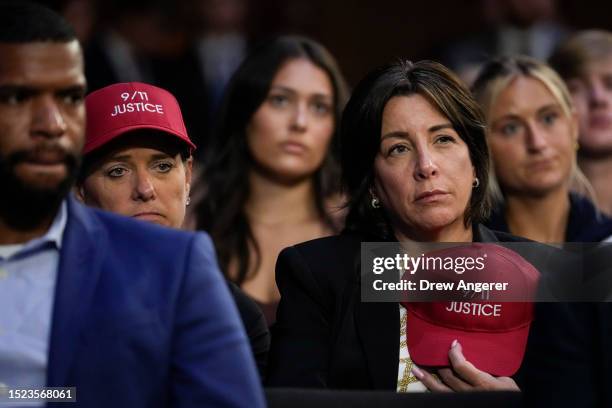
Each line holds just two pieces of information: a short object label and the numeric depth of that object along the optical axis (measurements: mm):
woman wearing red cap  6320
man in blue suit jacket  4406
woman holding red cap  6102
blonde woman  8209
